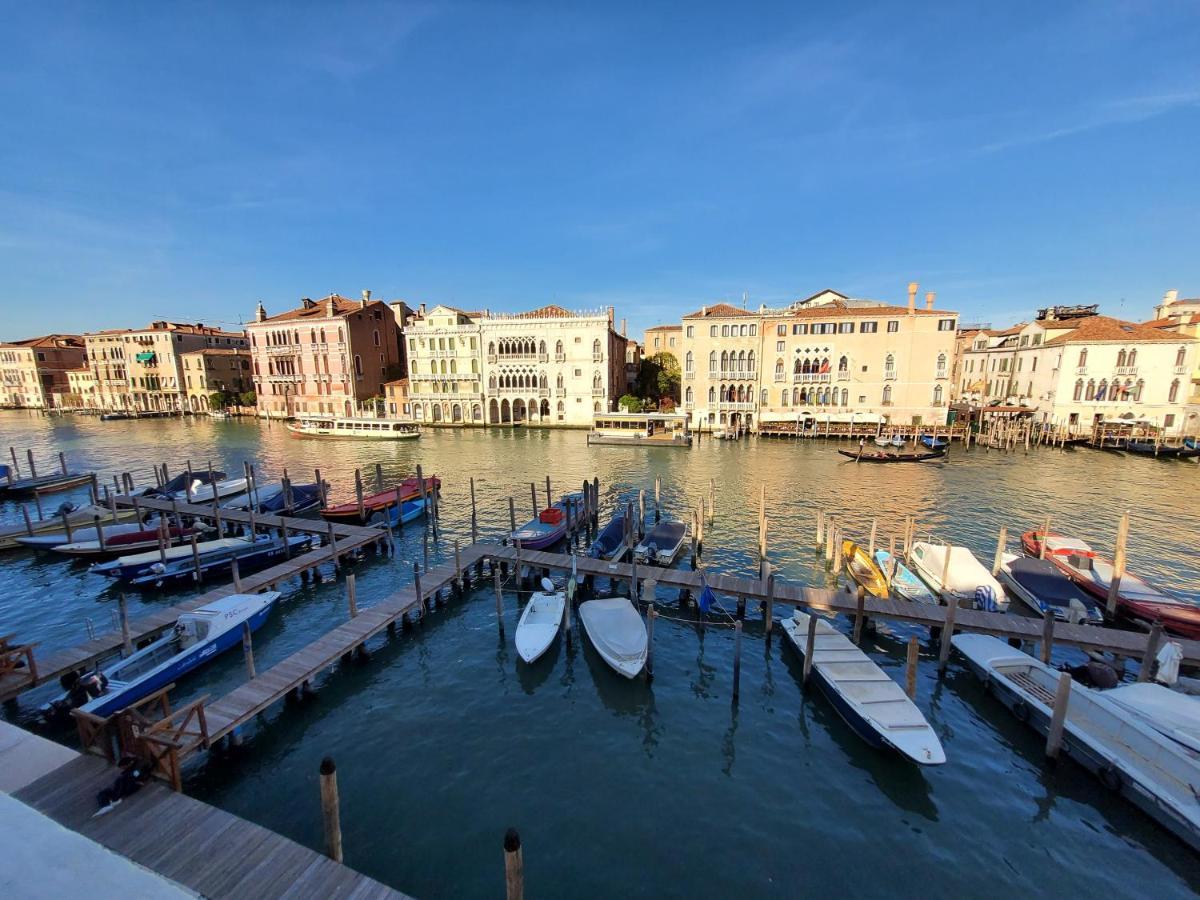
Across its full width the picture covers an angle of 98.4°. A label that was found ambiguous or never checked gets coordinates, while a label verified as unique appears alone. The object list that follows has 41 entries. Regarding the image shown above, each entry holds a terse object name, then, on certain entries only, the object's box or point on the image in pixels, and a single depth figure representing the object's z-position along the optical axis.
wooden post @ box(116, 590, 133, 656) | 12.61
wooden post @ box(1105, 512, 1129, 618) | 15.25
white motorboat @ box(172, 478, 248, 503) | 28.67
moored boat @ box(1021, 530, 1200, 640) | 14.08
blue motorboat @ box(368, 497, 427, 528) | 24.72
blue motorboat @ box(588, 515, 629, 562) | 19.41
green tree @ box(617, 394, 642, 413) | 59.59
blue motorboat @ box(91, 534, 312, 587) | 17.98
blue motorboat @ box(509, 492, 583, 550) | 20.56
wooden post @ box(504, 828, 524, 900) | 5.89
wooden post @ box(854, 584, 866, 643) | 14.19
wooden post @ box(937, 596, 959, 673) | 13.05
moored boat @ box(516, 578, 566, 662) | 13.52
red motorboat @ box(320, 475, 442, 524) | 24.45
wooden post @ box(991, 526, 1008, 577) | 18.09
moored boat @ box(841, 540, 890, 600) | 16.56
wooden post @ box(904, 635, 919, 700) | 11.16
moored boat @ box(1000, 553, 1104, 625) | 14.51
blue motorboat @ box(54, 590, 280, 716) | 10.72
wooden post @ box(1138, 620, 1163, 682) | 11.82
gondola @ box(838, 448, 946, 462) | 41.59
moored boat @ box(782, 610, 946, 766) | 9.67
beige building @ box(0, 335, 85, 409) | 90.69
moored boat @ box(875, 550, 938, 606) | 16.07
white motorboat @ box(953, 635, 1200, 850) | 8.49
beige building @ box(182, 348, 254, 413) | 81.12
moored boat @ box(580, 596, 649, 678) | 12.77
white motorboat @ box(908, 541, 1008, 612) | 15.31
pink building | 66.44
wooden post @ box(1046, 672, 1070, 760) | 9.69
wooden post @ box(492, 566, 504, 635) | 14.71
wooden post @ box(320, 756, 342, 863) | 7.03
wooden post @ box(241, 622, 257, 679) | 11.21
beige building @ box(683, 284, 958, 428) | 51.41
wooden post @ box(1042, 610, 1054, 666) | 12.49
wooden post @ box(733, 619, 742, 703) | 11.69
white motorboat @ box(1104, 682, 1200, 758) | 9.08
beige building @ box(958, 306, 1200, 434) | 45.75
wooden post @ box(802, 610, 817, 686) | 12.22
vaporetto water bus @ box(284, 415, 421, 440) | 55.28
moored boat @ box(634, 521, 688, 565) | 19.05
